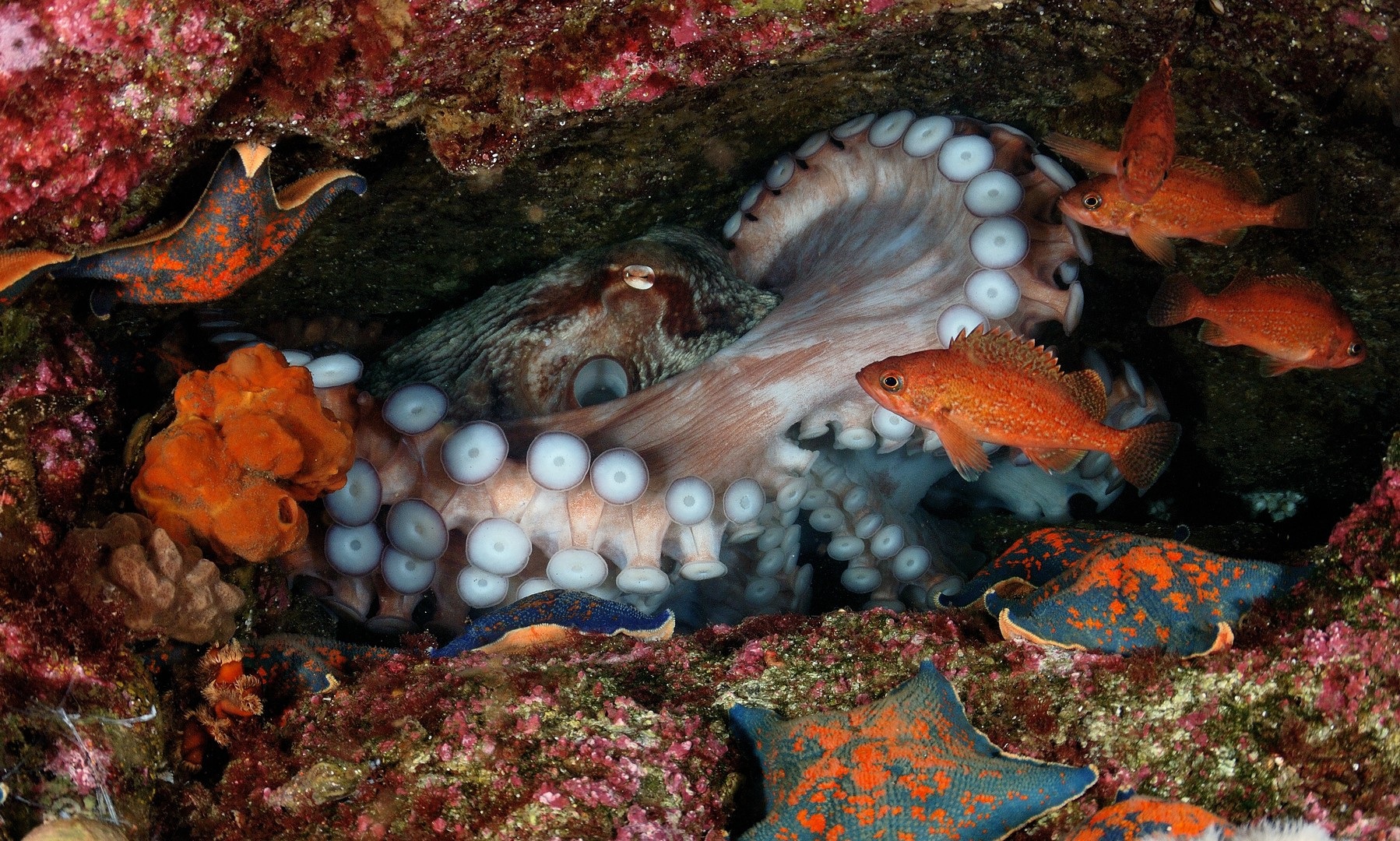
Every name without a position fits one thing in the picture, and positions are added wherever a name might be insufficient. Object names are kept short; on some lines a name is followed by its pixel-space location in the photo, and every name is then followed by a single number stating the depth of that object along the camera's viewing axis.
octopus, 3.67
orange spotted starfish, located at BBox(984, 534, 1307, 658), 2.50
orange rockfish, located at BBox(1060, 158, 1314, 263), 3.31
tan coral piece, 2.41
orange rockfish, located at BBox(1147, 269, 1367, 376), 3.38
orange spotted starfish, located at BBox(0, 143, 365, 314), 2.61
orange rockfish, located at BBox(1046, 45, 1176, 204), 2.99
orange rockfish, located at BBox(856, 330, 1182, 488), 3.08
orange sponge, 2.69
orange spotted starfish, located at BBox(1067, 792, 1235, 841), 1.97
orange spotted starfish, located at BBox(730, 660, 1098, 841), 2.06
